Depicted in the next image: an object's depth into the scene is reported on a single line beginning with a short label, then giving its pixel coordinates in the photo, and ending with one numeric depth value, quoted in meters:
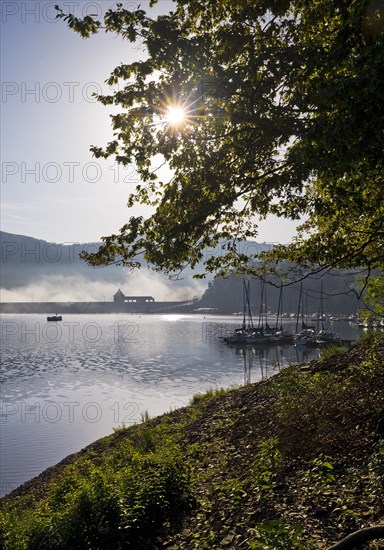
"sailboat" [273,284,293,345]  103.94
